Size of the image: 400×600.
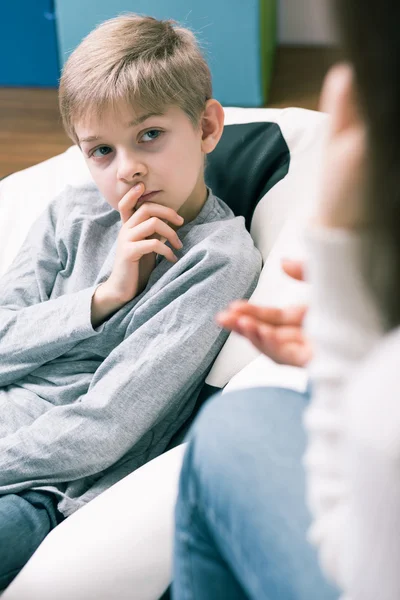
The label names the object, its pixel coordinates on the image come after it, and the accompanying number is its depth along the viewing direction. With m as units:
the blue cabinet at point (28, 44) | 2.56
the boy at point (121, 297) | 1.20
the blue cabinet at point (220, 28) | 2.24
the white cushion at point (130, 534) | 1.07
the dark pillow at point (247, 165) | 1.40
